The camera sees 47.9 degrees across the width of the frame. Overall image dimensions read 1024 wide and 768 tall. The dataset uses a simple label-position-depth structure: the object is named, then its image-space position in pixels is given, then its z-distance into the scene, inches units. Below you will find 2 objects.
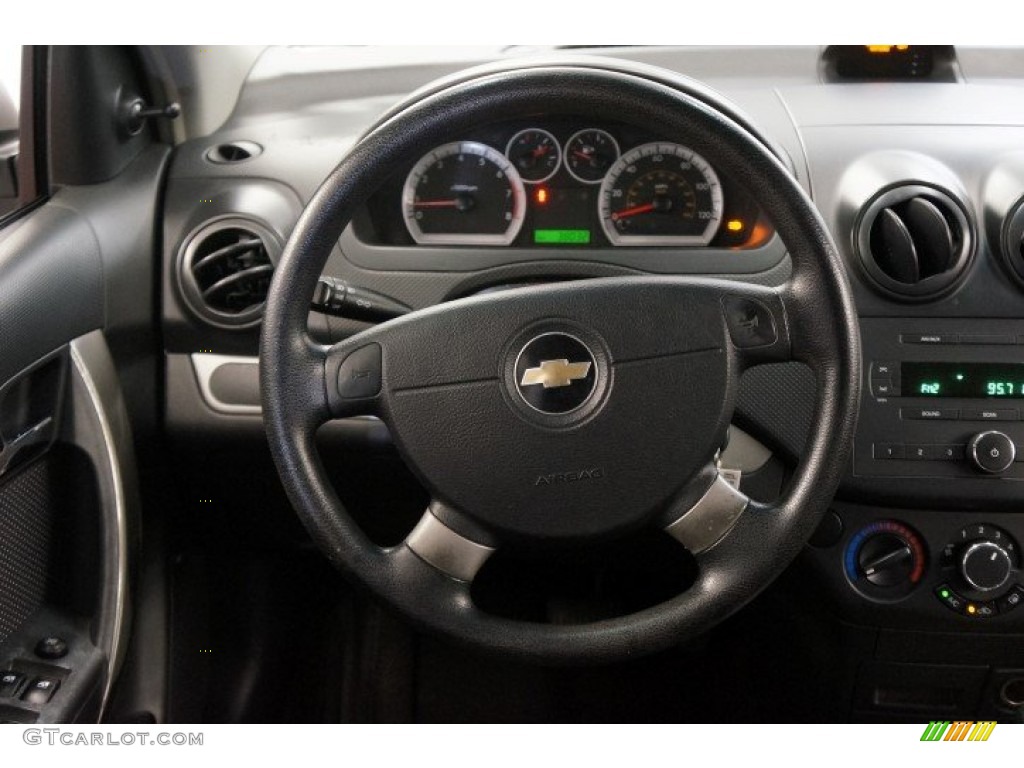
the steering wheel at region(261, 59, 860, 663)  42.0
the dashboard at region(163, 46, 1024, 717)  54.9
